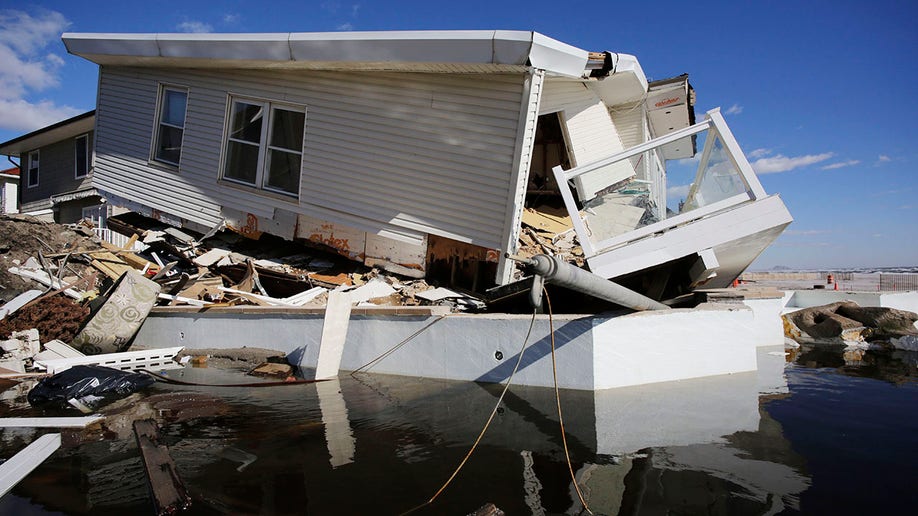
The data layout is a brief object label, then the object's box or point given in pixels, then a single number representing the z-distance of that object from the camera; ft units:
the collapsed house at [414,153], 20.65
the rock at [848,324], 31.40
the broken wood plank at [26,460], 11.05
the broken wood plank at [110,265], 30.71
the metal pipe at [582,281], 12.35
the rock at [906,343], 28.91
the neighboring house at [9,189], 79.41
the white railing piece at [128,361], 22.70
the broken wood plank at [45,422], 14.92
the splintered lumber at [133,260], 31.07
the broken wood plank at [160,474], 9.62
